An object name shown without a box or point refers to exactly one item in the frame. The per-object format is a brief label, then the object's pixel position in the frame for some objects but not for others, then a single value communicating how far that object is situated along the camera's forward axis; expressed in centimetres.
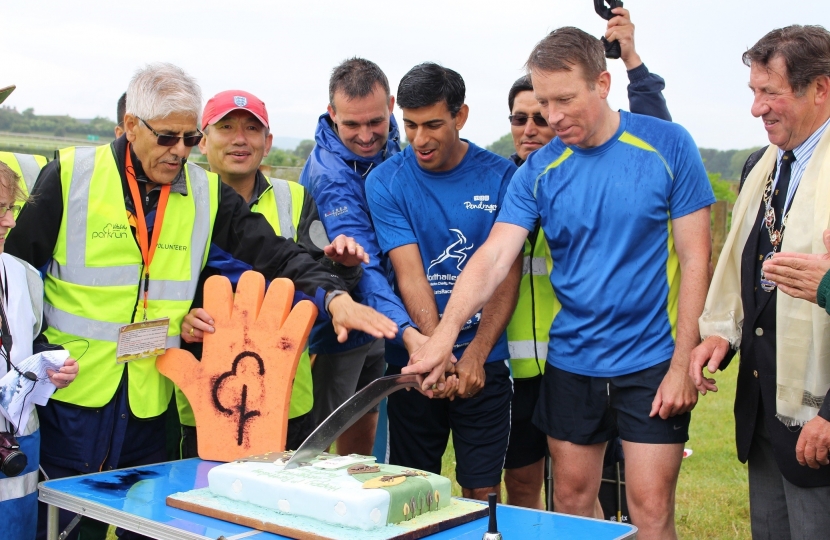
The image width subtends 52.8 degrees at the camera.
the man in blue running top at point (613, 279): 322
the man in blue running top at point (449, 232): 377
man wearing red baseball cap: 408
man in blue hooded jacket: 392
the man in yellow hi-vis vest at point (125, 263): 327
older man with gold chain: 284
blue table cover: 249
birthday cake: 241
